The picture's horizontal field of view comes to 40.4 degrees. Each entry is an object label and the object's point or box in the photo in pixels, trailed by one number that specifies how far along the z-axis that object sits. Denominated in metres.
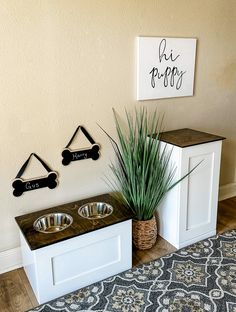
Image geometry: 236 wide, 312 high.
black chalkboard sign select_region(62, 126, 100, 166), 2.23
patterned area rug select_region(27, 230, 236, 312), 1.82
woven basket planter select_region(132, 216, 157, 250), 2.31
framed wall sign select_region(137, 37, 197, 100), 2.35
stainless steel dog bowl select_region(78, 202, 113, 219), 2.20
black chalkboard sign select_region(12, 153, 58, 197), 2.10
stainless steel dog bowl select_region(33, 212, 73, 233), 2.06
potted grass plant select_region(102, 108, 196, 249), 2.22
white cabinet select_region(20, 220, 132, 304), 1.84
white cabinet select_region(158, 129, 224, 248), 2.22
